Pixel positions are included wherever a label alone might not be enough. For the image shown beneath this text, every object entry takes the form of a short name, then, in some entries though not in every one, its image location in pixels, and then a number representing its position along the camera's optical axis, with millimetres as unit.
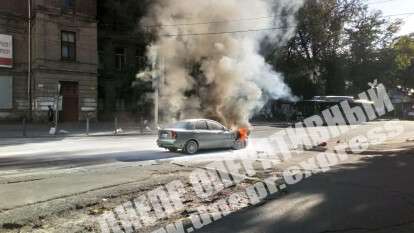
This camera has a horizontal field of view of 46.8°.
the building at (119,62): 39225
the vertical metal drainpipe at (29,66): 35281
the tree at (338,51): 51188
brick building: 34375
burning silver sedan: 16969
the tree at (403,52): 58434
